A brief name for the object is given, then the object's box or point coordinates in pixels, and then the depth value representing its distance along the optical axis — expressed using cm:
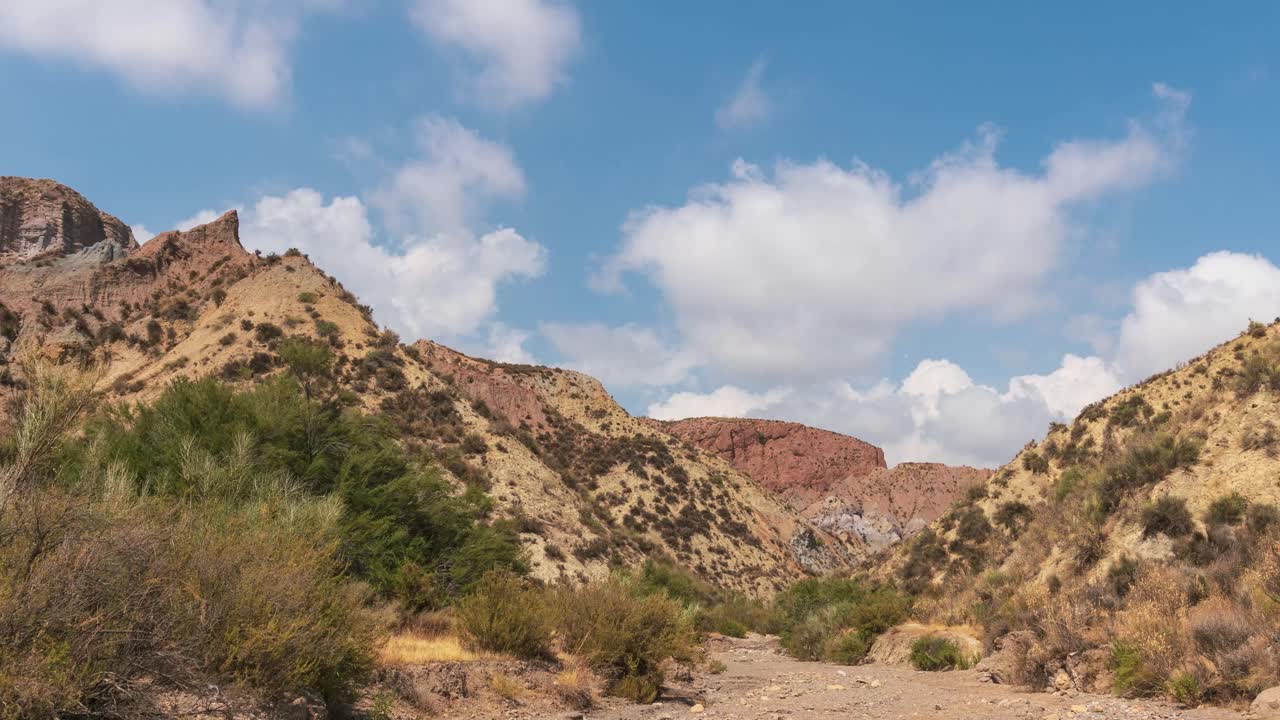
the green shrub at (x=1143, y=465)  2130
